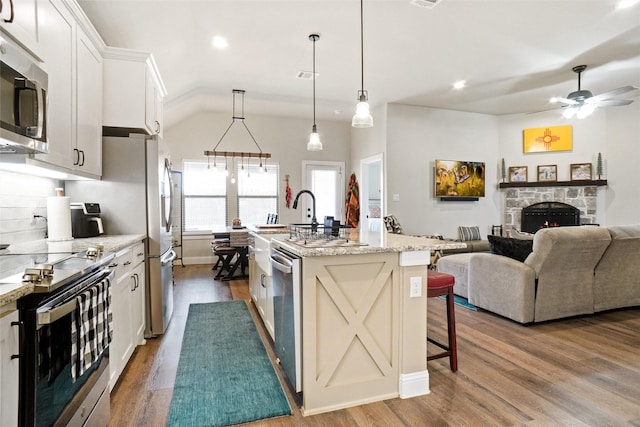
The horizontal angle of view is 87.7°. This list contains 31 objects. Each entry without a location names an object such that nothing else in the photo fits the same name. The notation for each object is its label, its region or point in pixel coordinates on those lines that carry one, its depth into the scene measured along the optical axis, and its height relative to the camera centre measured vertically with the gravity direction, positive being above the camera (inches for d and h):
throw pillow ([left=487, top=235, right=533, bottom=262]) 131.8 -14.3
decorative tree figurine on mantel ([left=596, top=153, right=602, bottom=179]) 235.1 +32.1
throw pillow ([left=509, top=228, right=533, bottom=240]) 146.1 -10.5
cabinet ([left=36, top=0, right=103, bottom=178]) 77.5 +33.9
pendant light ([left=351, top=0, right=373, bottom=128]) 109.1 +31.9
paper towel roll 90.3 -0.7
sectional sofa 124.9 -25.7
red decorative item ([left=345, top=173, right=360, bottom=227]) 275.4 +7.7
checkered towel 54.8 -20.2
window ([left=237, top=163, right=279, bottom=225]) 269.7 +17.3
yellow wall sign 249.6 +56.2
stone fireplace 240.7 +10.6
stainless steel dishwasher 76.8 -24.5
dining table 195.4 -21.2
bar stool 92.5 -23.4
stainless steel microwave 54.9 +19.7
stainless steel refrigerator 112.4 +6.4
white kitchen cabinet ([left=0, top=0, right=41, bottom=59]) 58.7 +36.9
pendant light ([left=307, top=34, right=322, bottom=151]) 146.0 +32.5
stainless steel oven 43.3 -20.3
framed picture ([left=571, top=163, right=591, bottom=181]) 241.4 +29.6
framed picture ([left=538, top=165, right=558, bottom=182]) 255.8 +30.3
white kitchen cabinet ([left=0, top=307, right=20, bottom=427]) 39.0 -18.2
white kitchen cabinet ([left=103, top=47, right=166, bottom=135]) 114.6 +44.1
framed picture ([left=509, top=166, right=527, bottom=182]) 267.0 +31.2
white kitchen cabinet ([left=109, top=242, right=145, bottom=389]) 83.7 -26.7
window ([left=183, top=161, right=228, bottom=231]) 259.0 +14.4
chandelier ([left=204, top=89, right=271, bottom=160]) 257.0 +48.6
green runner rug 75.5 -44.9
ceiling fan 177.3 +58.9
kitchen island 75.8 -25.9
